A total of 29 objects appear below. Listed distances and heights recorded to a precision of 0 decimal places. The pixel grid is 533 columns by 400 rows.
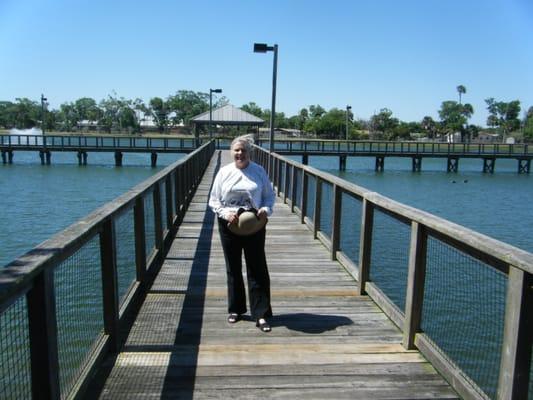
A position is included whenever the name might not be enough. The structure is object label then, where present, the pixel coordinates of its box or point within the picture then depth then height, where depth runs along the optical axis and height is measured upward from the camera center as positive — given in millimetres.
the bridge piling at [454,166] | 57709 -4626
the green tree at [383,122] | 168625 -879
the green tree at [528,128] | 154875 -1721
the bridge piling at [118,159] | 52781 -4198
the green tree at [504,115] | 185250 +2202
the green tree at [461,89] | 194125 +10742
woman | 4594 -805
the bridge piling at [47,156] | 53188 -4100
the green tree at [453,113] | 180888 +2587
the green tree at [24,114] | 193375 -722
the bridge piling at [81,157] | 53319 -4224
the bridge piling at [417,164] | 56938 -4469
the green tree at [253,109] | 179075 +2426
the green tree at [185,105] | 189250 +3579
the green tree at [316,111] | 193575 +2308
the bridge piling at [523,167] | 58425 -4685
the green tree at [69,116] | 195500 -1094
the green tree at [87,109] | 196375 +1409
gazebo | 45250 -209
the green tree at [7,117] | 193375 -1898
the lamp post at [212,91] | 38062 +1650
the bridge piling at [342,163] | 54450 -4284
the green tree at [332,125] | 164125 -2070
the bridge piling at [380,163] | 56103 -4412
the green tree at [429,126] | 183750 -2006
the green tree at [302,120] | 192625 -890
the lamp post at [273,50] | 15922 +1840
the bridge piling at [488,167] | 57888 -4721
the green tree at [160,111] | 191875 +1224
